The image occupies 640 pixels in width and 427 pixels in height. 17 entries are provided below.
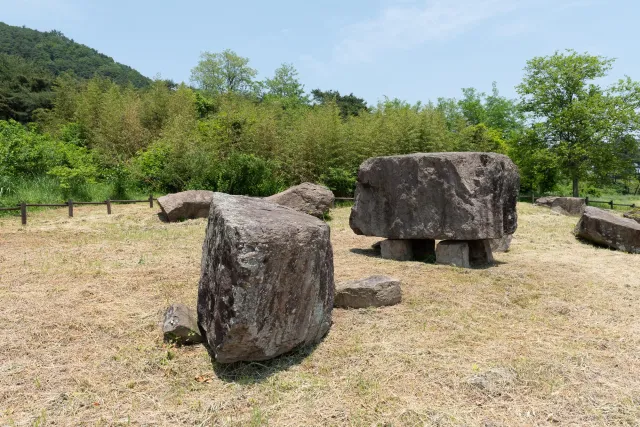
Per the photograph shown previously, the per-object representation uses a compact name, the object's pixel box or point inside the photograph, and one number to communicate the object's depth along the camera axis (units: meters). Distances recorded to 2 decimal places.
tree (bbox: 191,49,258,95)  37.97
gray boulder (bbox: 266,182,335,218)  11.21
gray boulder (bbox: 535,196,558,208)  15.96
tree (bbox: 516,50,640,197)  19.56
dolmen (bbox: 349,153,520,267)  6.63
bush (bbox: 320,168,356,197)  15.78
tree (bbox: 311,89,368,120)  32.34
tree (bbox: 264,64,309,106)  37.59
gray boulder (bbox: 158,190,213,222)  11.05
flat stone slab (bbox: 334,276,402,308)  4.77
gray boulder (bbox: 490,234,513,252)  8.13
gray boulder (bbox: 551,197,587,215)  15.19
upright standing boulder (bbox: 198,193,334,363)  3.19
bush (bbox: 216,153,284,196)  14.05
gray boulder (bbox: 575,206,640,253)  8.59
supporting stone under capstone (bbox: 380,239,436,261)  7.34
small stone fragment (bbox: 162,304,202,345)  3.83
